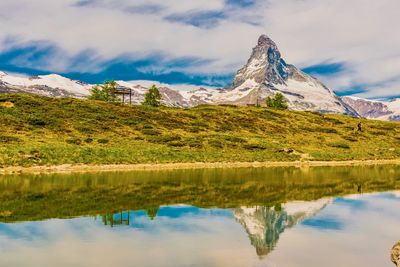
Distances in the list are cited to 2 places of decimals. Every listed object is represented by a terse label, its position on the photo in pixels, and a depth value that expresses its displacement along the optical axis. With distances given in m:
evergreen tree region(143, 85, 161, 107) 140.75
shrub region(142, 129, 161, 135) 84.19
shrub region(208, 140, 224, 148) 77.19
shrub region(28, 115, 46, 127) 79.53
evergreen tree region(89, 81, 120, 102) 138.62
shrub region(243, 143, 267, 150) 78.19
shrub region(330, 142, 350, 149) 89.99
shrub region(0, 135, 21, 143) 64.69
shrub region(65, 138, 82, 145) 69.69
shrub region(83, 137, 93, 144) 71.69
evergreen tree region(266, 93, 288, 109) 158.75
